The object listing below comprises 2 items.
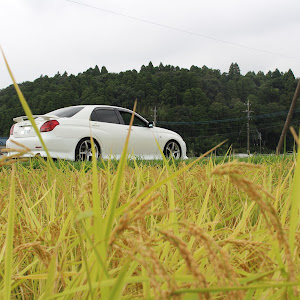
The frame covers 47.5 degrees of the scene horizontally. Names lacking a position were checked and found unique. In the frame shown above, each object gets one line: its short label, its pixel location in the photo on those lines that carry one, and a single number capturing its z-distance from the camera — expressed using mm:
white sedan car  8133
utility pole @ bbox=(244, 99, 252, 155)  72188
